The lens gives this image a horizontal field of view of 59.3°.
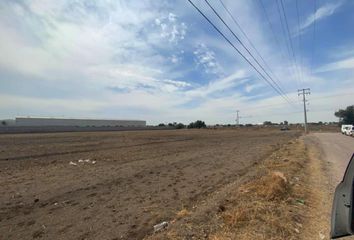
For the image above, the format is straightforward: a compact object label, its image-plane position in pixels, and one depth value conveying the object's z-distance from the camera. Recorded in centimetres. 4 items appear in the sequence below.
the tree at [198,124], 14045
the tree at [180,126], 13850
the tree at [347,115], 12794
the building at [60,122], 12577
